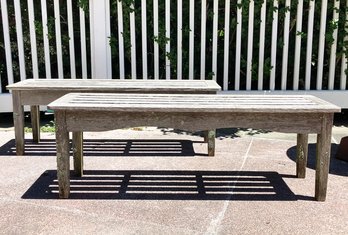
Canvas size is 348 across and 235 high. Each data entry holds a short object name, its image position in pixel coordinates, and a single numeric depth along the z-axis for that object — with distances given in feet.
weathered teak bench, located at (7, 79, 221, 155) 14.37
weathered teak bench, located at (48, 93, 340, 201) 10.50
